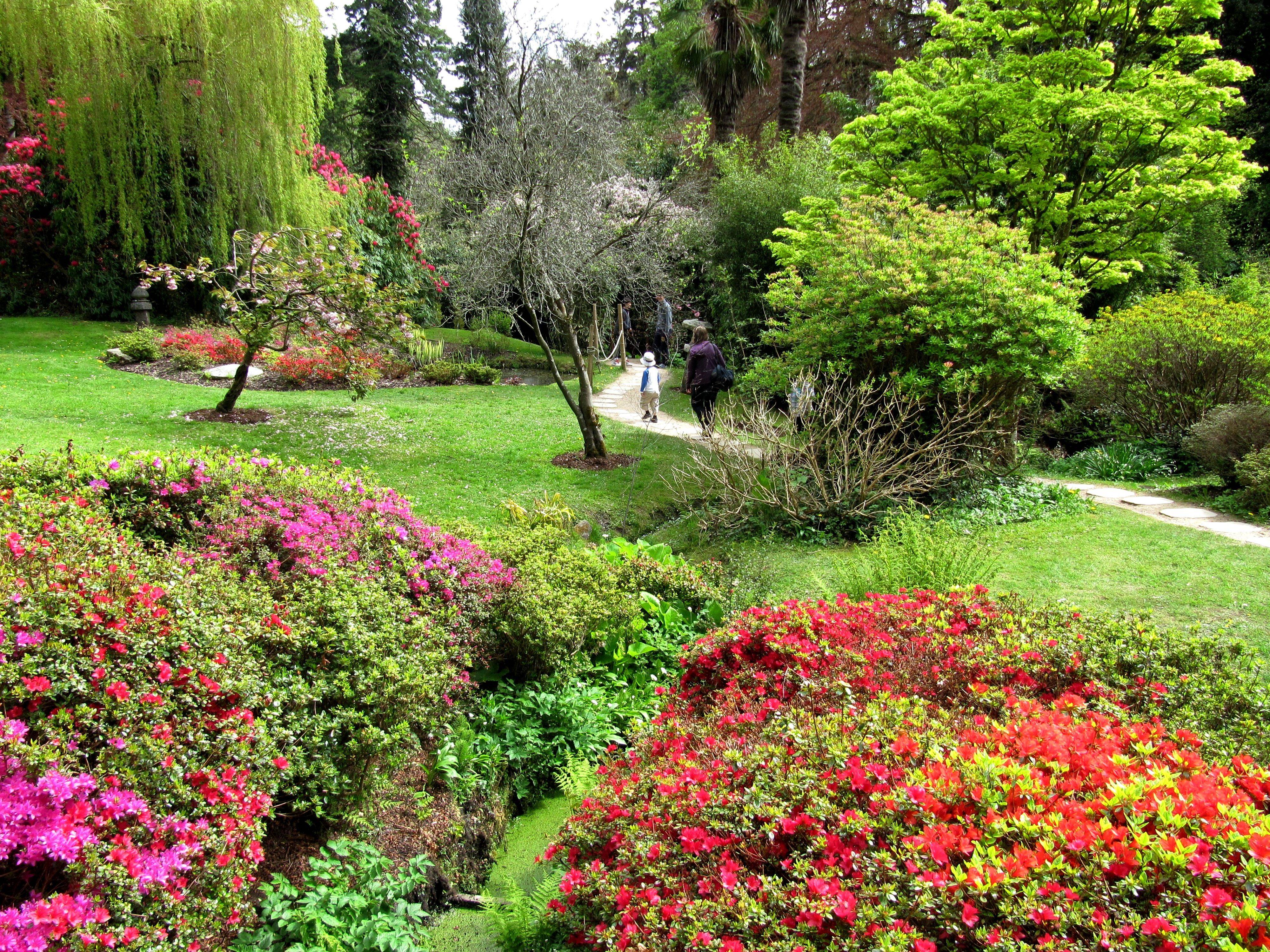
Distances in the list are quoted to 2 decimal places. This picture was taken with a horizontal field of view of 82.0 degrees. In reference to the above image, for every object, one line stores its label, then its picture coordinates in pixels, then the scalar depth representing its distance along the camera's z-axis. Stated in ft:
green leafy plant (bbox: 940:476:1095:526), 24.12
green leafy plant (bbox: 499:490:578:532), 20.85
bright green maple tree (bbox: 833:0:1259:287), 39.06
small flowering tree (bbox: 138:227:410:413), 30.04
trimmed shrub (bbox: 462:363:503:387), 52.34
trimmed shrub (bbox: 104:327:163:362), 45.01
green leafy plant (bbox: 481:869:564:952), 7.80
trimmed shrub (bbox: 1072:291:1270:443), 32.37
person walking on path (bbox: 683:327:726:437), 35.76
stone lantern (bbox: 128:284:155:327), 50.60
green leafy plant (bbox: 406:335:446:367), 53.06
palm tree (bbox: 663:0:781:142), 63.16
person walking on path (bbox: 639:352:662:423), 39.09
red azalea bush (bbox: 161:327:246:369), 44.57
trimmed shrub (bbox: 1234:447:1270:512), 23.72
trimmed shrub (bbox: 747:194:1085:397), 24.71
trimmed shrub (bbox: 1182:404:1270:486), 26.32
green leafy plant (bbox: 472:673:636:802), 12.82
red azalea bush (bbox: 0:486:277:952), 6.41
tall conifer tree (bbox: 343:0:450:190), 79.15
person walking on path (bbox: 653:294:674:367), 57.52
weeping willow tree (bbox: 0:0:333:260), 39.14
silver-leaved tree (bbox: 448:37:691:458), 28.81
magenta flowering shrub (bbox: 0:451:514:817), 9.70
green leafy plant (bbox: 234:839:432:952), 8.41
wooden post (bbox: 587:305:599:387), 42.01
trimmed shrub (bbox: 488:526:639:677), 14.08
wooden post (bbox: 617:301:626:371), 60.44
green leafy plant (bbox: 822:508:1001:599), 16.19
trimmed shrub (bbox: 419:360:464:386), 51.08
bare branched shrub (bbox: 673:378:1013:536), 23.31
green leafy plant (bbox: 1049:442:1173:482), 31.68
